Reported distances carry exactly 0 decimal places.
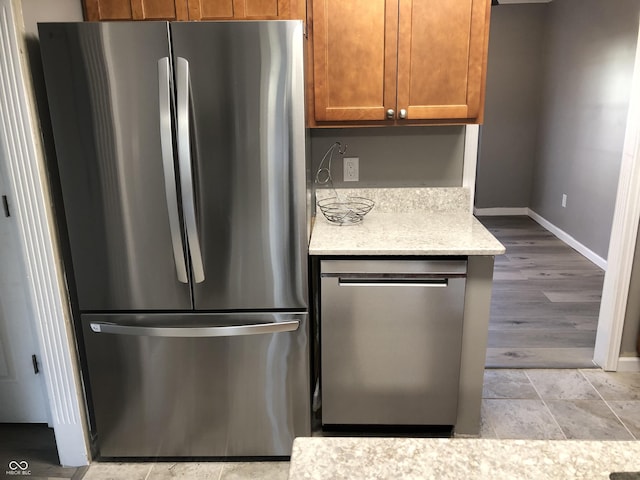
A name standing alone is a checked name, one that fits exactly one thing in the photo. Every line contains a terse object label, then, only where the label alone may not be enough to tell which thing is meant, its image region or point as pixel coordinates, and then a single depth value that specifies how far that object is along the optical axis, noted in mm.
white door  2135
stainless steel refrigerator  1701
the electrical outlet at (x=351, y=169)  2529
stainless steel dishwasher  1981
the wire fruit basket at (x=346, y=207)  2383
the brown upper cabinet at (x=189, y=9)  2004
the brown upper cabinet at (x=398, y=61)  2043
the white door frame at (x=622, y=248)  2439
